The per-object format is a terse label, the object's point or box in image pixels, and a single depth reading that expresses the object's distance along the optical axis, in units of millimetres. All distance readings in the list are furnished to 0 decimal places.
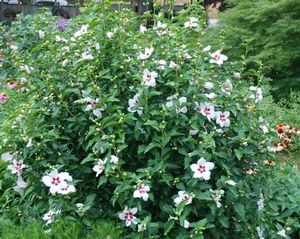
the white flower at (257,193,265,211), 2836
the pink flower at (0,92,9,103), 4088
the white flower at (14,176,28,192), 2793
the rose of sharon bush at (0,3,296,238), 2527
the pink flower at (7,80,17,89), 3518
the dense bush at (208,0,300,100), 7219
